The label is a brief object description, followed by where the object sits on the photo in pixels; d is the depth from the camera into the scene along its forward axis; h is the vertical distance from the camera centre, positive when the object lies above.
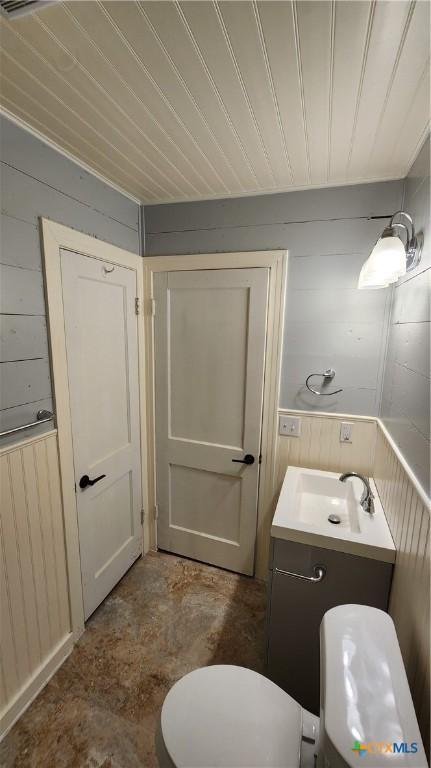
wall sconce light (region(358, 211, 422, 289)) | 1.13 +0.29
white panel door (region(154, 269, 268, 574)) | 1.84 -0.45
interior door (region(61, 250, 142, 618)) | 1.52 -0.43
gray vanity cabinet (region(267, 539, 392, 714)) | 1.26 -1.08
